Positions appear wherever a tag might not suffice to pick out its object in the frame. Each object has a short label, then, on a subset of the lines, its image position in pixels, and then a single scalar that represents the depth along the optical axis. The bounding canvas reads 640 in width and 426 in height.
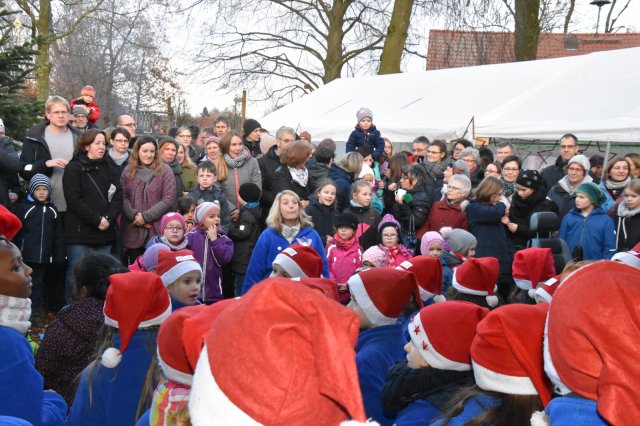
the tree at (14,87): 8.47
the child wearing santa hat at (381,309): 3.85
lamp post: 25.72
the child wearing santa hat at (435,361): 2.97
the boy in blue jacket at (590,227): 6.71
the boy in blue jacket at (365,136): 10.47
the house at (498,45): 20.17
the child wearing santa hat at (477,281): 4.73
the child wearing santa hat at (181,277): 4.43
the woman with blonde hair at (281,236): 6.02
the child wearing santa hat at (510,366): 2.44
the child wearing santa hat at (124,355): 3.24
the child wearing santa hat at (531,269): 5.44
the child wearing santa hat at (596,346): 1.77
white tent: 10.11
